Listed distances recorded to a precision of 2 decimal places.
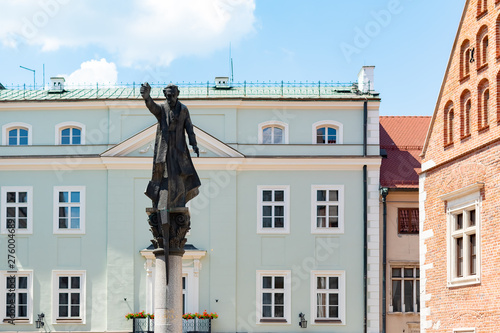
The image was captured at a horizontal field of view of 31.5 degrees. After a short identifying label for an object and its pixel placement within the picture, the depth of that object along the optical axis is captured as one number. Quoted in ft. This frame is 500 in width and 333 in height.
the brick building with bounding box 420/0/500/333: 68.18
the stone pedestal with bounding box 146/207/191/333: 50.60
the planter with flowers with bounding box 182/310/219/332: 100.37
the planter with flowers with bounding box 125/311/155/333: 101.14
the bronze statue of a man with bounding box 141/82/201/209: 52.13
